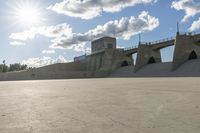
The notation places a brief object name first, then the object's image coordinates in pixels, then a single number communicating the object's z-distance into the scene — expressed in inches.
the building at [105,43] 2731.9
